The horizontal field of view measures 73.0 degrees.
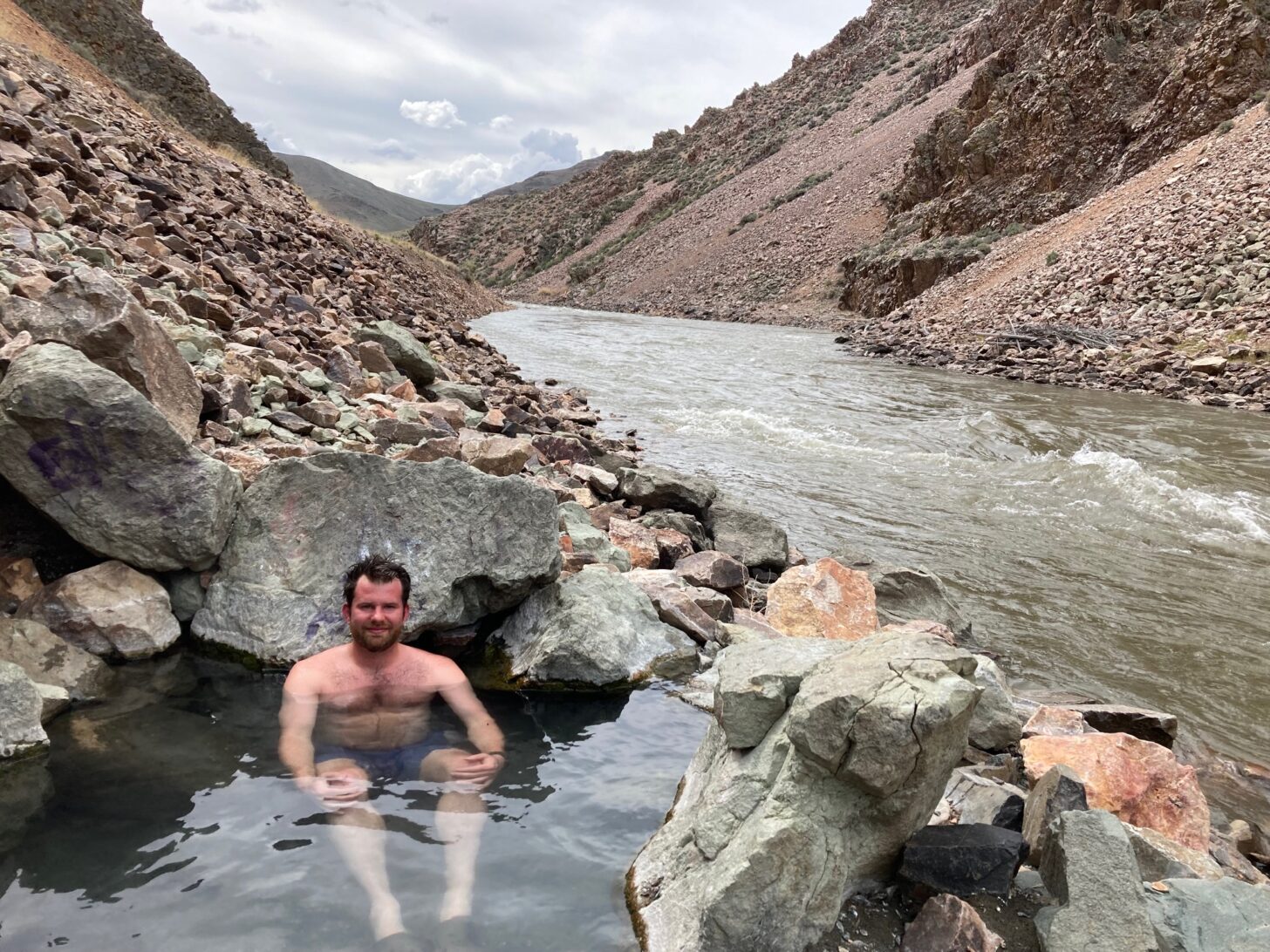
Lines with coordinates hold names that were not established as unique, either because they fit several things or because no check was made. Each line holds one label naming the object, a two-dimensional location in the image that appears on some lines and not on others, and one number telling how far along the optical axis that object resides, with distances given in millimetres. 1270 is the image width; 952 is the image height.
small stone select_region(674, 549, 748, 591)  5820
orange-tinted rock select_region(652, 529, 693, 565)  6285
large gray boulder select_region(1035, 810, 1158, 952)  2322
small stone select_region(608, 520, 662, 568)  6051
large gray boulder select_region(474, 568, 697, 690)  4328
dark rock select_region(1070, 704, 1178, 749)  4273
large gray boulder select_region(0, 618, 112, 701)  3662
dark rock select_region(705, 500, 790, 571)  6711
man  3086
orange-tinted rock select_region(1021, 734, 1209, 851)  3219
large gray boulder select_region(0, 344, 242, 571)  3846
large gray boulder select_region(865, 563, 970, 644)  5863
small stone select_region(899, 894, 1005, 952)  2467
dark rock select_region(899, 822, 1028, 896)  2666
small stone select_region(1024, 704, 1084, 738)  3982
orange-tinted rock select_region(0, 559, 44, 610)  3914
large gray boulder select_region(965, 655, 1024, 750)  3918
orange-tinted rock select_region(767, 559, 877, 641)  5277
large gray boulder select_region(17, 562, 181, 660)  3883
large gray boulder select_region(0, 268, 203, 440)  4477
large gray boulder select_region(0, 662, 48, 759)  3176
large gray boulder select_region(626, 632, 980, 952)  2520
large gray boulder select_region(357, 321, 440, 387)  10445
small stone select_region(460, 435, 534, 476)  6605
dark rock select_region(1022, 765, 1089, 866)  2820
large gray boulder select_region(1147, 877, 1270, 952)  2293
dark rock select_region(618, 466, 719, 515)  7414
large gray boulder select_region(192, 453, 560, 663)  4293
